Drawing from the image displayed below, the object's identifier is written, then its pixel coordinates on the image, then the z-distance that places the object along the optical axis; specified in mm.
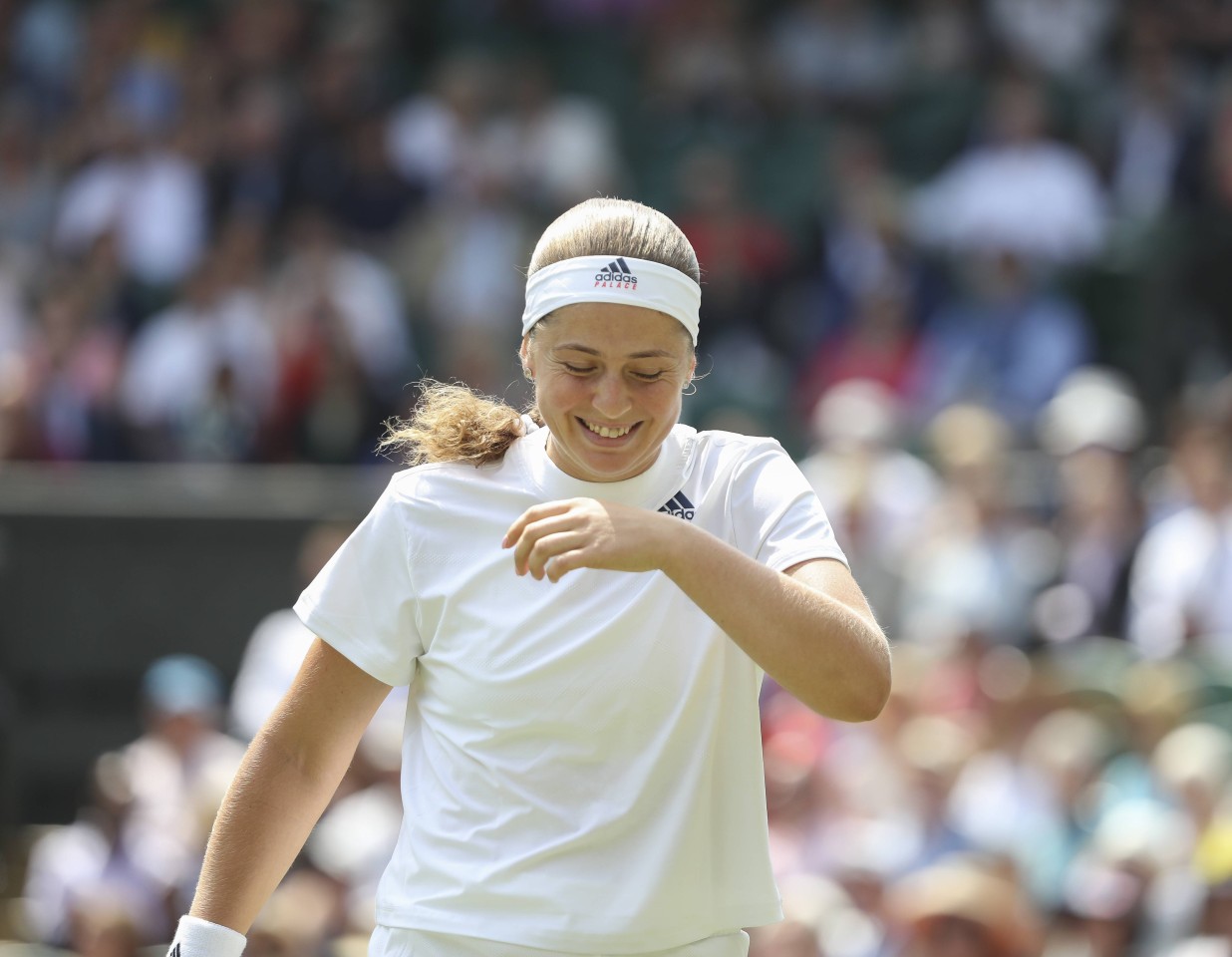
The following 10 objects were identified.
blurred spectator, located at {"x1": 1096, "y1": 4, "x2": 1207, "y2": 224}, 20531
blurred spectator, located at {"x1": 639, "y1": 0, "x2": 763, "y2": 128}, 23141
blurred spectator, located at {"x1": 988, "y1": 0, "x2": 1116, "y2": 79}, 22719
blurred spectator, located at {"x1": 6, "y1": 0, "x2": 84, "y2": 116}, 24172
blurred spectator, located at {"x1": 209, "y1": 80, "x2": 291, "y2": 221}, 22156
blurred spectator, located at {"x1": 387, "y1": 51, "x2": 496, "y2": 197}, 22203
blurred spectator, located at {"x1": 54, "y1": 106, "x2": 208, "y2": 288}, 21609
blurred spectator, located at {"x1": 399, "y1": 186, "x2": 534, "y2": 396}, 20984
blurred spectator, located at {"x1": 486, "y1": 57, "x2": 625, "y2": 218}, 22047
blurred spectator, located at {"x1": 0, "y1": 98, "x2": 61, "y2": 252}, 22328
